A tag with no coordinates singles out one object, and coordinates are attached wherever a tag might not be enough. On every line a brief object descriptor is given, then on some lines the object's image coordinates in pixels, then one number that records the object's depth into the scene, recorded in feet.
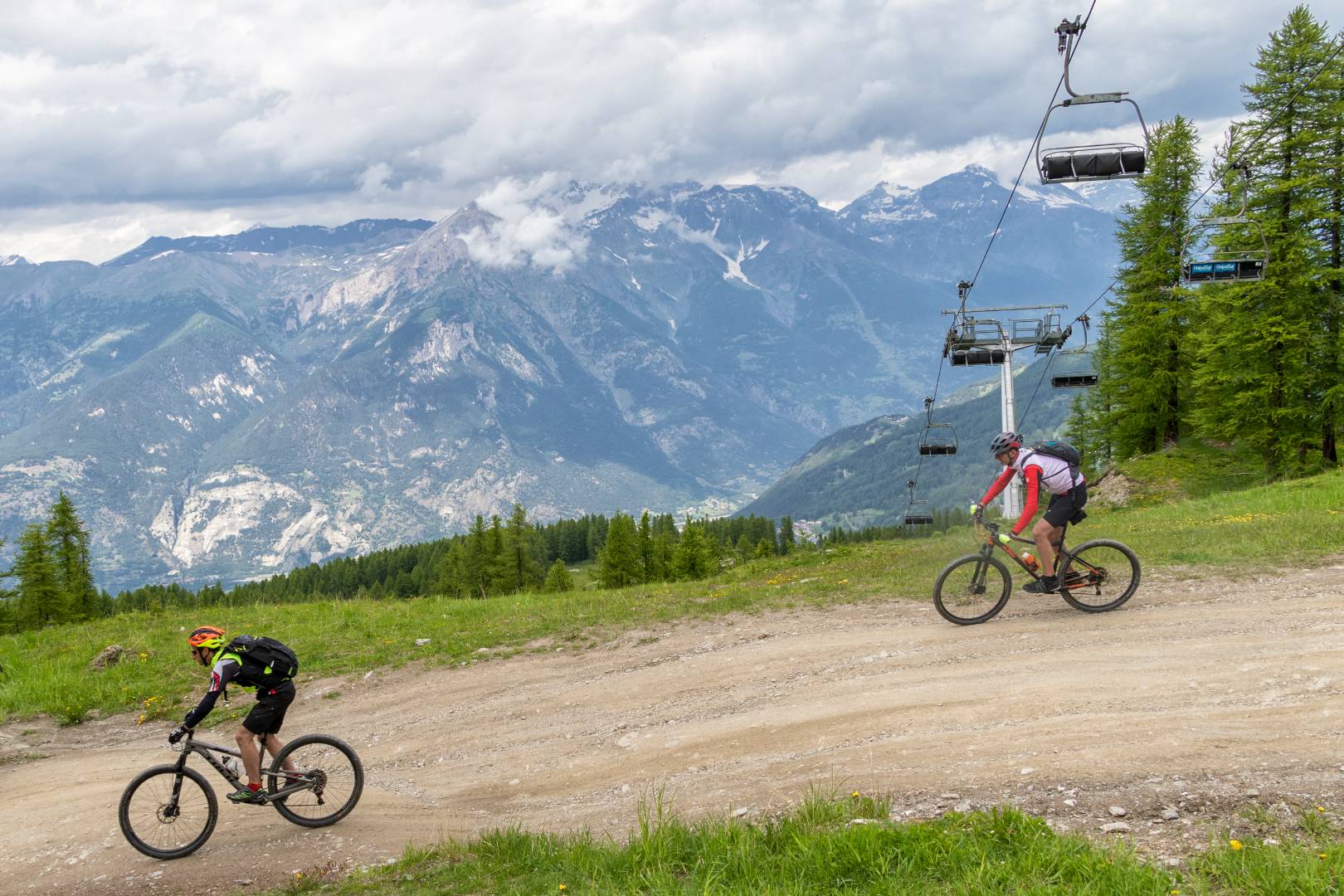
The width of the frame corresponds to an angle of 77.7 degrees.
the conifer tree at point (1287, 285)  118.93
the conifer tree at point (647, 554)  279.94
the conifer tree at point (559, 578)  247.50
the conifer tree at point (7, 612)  136.84
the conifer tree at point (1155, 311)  148.97
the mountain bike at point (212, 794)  34.81
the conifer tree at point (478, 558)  265.42
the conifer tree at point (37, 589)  169.48
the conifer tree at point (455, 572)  289.12
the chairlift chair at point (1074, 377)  129.09
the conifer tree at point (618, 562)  250.57
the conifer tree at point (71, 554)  179.93
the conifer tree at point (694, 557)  237.86
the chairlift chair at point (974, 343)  132.46
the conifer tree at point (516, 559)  250.98
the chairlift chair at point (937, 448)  156.74
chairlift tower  129.18
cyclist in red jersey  46.98
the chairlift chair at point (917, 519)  176.46
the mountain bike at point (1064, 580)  48.39
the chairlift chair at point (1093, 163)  55.57
